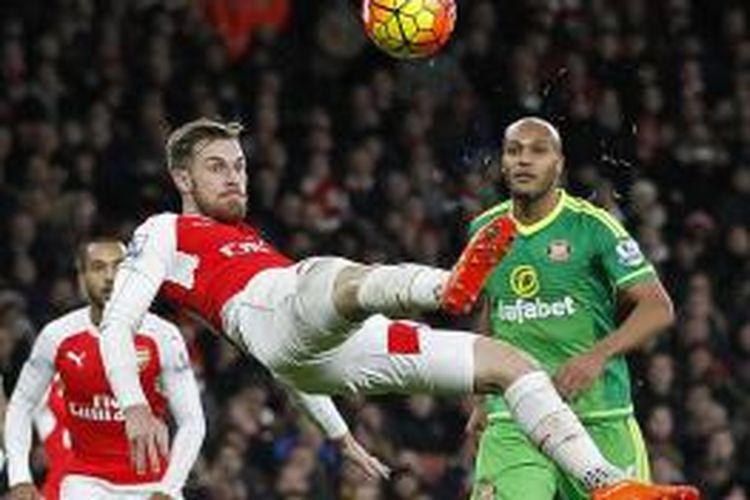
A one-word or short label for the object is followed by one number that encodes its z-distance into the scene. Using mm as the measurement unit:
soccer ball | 11328
